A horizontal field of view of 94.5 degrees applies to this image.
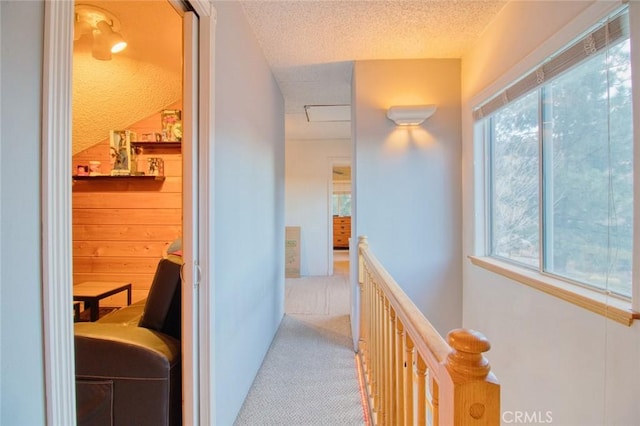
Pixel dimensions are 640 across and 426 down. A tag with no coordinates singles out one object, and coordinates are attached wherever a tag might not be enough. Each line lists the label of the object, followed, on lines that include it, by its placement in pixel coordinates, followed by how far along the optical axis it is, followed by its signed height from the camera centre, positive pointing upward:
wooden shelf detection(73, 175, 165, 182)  2.69 +0.32
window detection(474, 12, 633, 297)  1.26 +0.26
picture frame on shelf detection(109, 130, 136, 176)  2.66 +0.55
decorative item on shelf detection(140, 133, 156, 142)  2.74 +0.70
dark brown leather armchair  1.25 -0.72
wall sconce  2.47 +0.83
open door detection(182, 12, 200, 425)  1.30 -0.08
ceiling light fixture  1.65 +1.09
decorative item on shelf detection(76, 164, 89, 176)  2.69 +0.39
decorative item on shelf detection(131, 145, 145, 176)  2.72 +0.47
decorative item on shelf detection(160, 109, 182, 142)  2.72 +0.82
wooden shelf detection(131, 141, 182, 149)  2.71 +0.63
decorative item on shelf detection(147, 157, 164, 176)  2.77 +0.43
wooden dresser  9.43 -0.65
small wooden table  2.19 -0.62
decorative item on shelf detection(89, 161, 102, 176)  2.72 +0.41
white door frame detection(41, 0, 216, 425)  0.59 +0.00
